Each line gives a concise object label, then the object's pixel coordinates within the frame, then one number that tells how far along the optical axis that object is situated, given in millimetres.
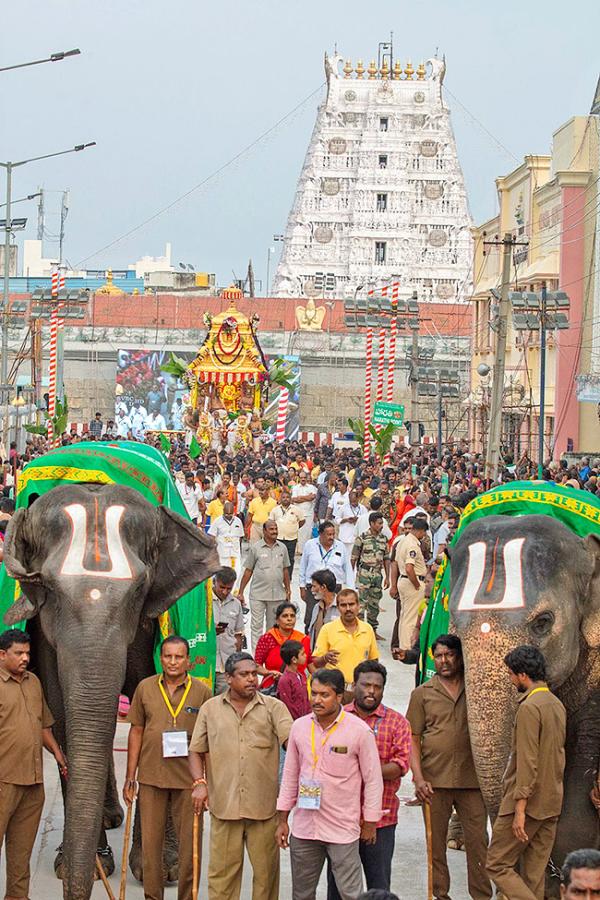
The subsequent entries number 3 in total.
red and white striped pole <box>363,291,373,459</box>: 45688
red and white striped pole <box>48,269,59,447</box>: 41462
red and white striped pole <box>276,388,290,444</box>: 56938
